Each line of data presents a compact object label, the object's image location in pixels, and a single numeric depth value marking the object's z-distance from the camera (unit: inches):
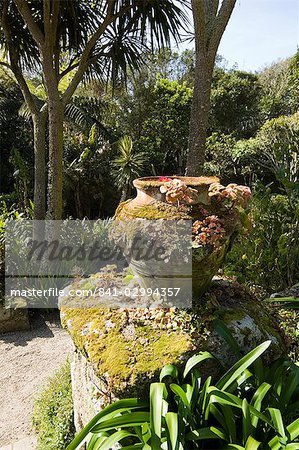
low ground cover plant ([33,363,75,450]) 88.7
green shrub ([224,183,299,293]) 141.6
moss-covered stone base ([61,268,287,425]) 62.9
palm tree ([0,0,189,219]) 163.0
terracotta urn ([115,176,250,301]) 64.8
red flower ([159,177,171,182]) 69.3
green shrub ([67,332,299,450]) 53.6
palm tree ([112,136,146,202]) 308.7
